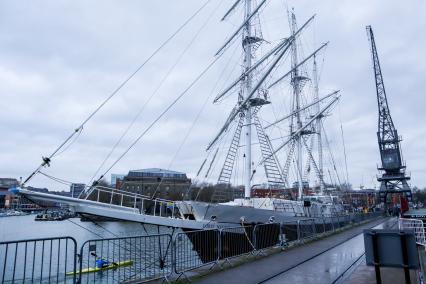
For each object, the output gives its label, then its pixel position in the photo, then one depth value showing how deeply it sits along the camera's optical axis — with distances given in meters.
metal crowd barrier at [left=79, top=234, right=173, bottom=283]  8.74
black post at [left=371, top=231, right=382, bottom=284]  6.23
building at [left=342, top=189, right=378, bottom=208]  119.86
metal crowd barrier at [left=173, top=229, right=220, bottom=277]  11.68
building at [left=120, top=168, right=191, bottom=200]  80.69
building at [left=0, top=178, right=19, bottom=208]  129.68
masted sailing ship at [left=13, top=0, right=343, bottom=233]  14.34
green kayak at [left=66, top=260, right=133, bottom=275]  18.31
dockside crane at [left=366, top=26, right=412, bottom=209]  69.19
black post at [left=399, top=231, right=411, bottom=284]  5.94
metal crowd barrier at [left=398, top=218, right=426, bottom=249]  14.65
